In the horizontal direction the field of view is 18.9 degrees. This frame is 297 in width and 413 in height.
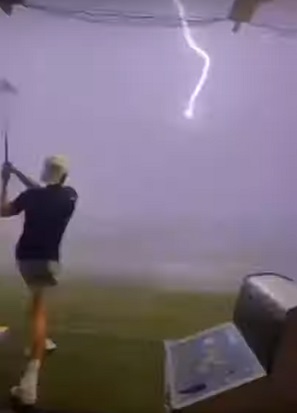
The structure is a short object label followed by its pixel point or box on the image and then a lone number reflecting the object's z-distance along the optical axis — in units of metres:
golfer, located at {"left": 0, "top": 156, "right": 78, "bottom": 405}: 2.51
